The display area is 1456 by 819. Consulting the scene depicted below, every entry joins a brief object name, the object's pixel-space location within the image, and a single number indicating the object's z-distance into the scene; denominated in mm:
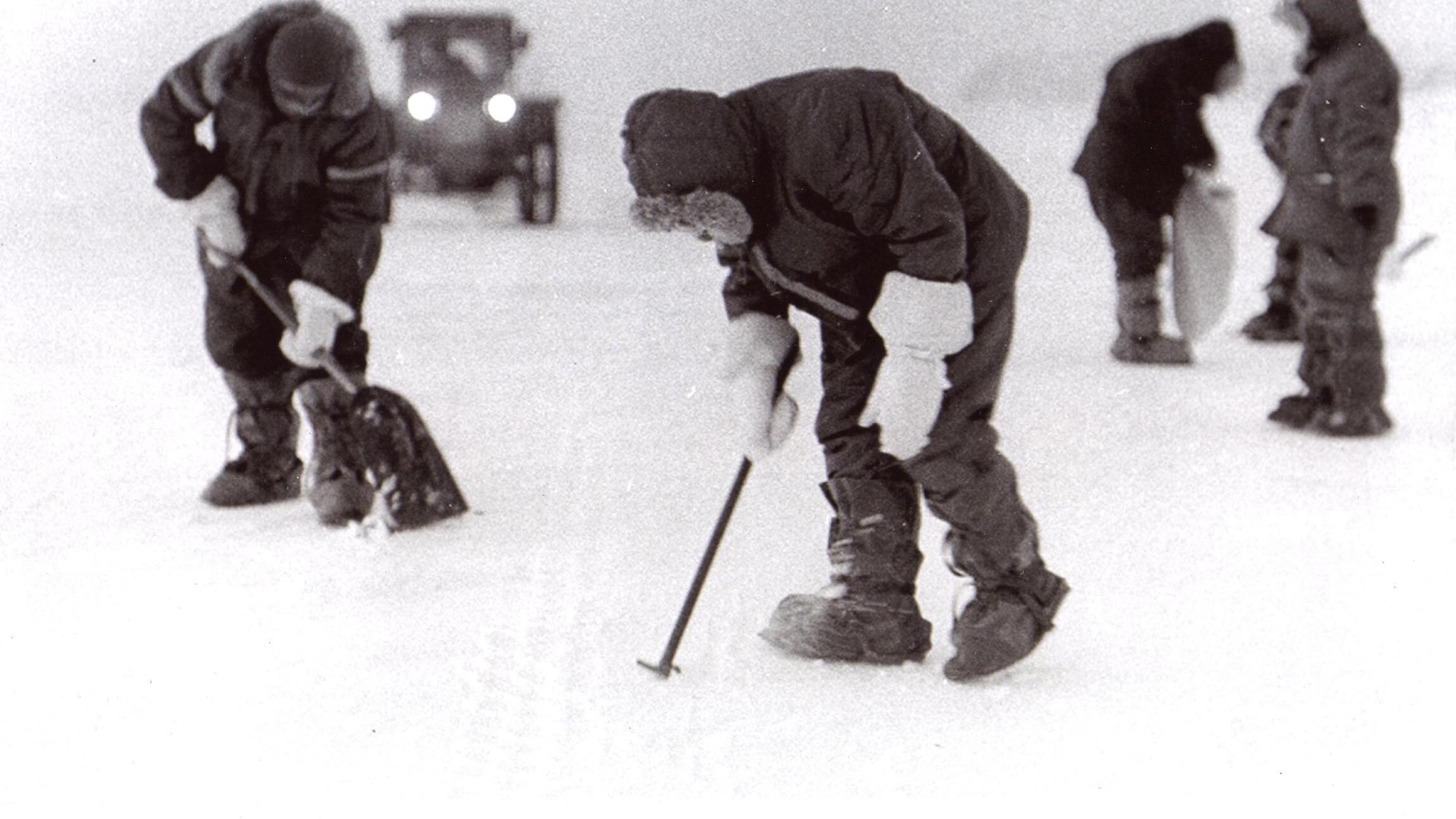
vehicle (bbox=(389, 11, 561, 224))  11602
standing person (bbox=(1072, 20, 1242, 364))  9461
